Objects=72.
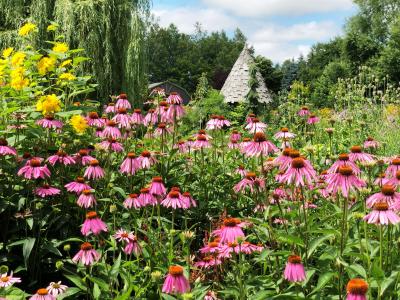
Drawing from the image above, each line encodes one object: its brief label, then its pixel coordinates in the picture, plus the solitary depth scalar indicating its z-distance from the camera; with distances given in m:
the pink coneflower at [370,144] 2.84
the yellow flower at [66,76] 2.82
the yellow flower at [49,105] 2.41
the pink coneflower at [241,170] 2.74
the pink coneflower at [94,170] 2.17
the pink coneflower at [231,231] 1.67
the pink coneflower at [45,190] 2.10
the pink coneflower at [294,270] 1.39
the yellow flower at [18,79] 2.54
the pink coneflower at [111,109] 3.00
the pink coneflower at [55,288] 1.62
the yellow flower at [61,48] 2.90
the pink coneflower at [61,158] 2.22
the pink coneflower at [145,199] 1.96
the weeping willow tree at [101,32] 8.77
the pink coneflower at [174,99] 2.81
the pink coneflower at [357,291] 1.13
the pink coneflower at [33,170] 2.05
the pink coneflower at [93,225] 1.77
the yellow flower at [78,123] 2.48
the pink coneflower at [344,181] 1.51
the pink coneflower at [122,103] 2.84
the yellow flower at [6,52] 2.85
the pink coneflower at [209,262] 1.86
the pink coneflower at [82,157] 2.34
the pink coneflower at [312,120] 3.45
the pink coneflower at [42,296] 1.45
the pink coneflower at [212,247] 1.79
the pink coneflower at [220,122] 2.79
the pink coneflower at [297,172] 1.54
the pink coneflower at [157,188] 1.98
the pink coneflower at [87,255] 1.66
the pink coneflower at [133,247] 1.83
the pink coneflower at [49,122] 2.33
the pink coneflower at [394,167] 1.92
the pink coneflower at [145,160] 2.29
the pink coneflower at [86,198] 1.94
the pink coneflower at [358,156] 1.92
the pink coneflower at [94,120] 2.72
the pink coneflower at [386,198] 1.55
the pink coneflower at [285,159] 1.76
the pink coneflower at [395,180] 1.76
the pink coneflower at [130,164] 2.23
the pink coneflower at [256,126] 2.27
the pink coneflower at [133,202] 1.99
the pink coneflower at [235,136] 3.06
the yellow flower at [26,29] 3.06
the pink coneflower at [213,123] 2.75
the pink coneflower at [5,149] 2.08
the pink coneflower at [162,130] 2.69
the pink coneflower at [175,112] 2.78
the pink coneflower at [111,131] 2.48
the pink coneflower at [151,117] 2.92
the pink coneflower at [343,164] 1.67
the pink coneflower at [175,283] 1.33
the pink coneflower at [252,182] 2.05
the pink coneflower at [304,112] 3.61
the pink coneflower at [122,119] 2.59
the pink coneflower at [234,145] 3.01
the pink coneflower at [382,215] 1.39
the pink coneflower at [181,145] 2.98
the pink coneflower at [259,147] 1.87
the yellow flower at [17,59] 2.63
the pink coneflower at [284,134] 2.44
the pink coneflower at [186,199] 1.99
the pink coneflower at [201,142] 2.64
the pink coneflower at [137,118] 2.72
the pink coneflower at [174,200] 1.96
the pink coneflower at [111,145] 2.40
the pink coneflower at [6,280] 1.51
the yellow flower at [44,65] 2.77
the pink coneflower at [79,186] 2.06
